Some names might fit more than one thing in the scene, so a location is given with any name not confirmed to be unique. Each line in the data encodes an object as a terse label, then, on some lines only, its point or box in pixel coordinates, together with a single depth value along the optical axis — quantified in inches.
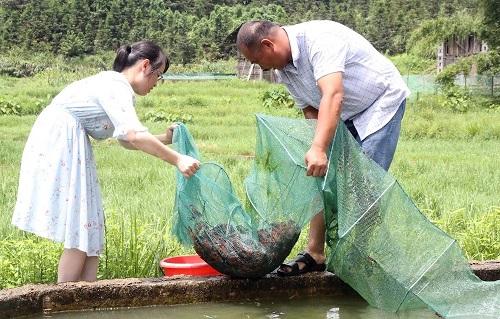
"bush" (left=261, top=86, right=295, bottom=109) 876.0
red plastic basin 171.9
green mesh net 158.6
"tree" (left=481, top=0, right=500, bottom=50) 920.3
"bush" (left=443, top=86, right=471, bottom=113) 814.5
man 155.4
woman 155.1
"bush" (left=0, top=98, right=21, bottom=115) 784.9
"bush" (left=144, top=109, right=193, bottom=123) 732.7
